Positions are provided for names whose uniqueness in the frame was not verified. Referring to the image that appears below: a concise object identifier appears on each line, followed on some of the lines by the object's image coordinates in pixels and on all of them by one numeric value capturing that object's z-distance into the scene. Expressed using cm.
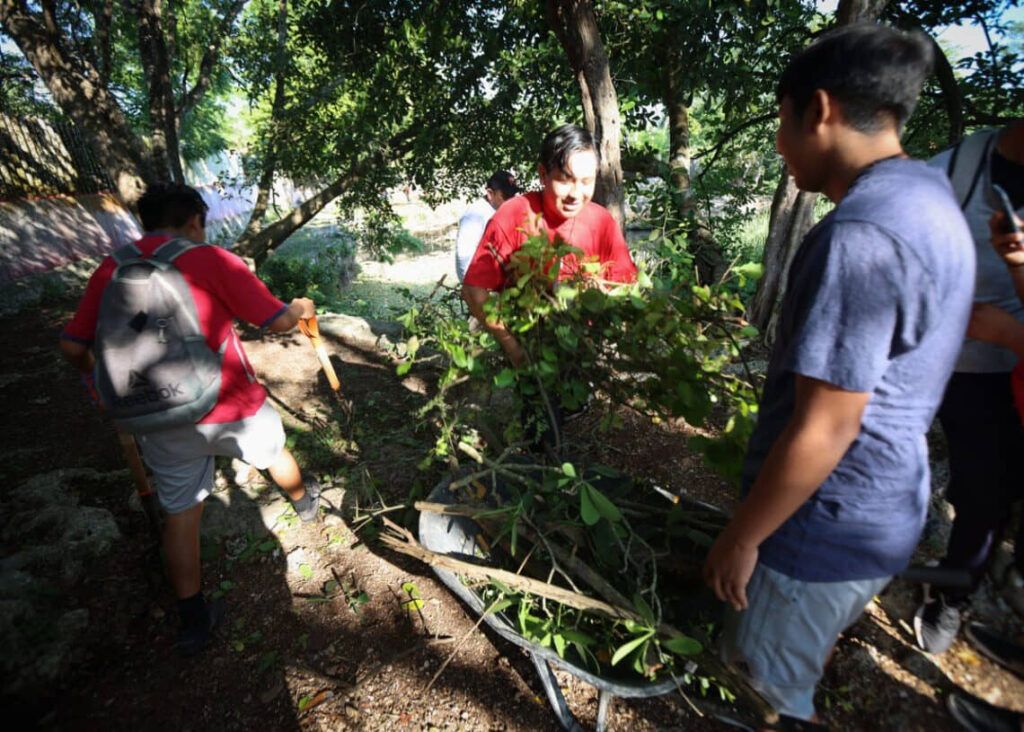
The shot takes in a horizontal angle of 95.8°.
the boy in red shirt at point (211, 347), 196
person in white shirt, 383
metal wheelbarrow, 150
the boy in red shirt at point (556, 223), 200
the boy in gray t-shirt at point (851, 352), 86
